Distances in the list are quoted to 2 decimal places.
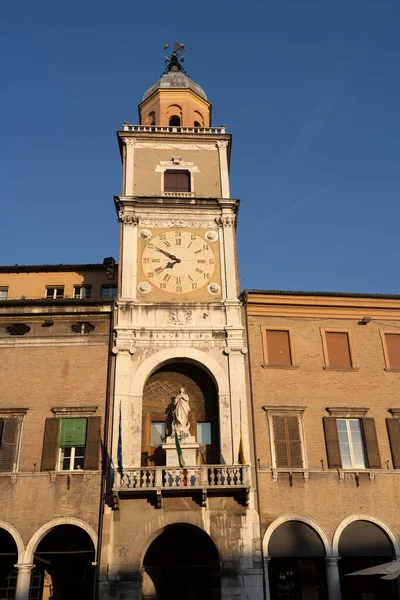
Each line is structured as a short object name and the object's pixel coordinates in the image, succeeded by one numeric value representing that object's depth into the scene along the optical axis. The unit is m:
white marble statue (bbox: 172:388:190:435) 24.06
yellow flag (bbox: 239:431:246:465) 22.76
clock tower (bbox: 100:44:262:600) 22.19
